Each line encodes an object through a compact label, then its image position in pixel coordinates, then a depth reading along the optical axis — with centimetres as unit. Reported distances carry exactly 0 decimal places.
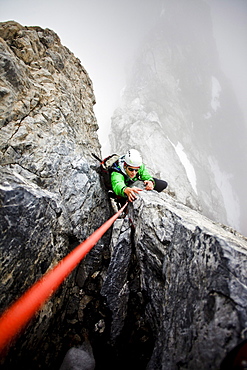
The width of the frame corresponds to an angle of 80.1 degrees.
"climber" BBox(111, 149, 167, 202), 472
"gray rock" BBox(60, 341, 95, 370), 285
